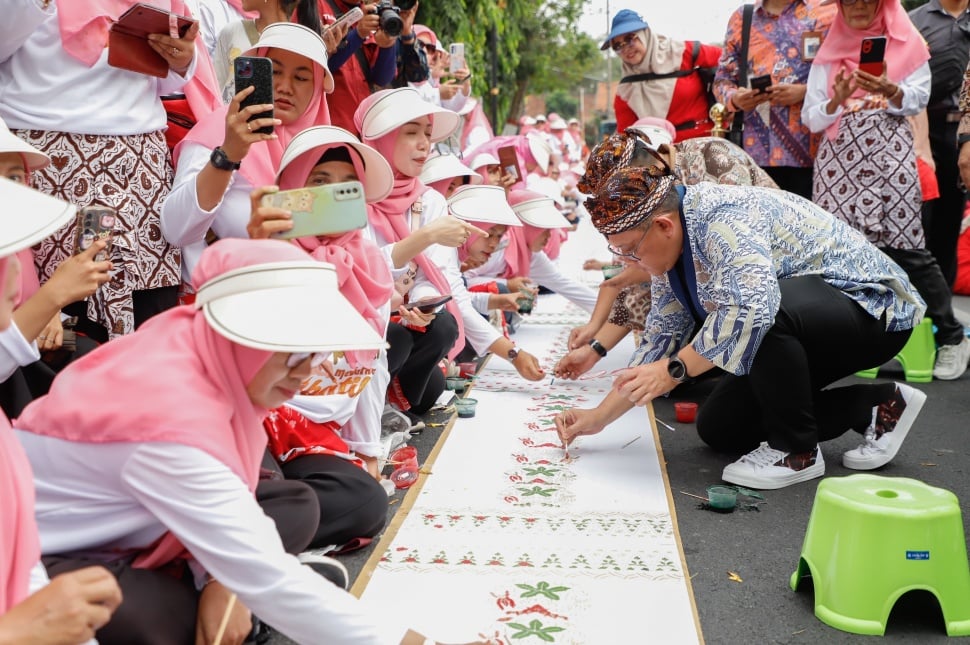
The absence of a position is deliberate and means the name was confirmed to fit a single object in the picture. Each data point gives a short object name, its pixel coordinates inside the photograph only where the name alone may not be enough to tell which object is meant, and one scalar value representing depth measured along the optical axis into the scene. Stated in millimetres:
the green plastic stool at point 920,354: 4211
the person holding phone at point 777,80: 4281
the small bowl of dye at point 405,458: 2996
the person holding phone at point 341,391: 2357
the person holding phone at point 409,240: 3404
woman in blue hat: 4840
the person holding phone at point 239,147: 2420
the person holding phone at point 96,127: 2441
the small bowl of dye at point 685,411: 3680
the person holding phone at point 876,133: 4039
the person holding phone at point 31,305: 2025
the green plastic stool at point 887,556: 1982
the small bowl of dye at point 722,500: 2707
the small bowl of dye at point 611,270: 4832
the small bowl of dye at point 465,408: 3721
